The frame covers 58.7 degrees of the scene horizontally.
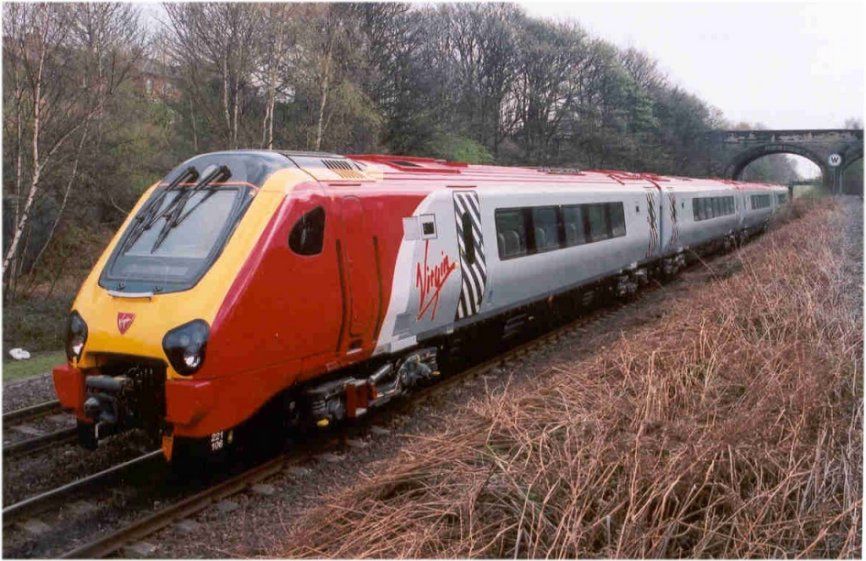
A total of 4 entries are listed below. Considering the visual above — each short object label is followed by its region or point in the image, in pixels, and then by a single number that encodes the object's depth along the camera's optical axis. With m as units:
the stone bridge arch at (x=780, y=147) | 62.06
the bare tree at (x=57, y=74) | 13.48
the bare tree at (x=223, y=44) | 17.69
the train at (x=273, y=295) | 6.12
